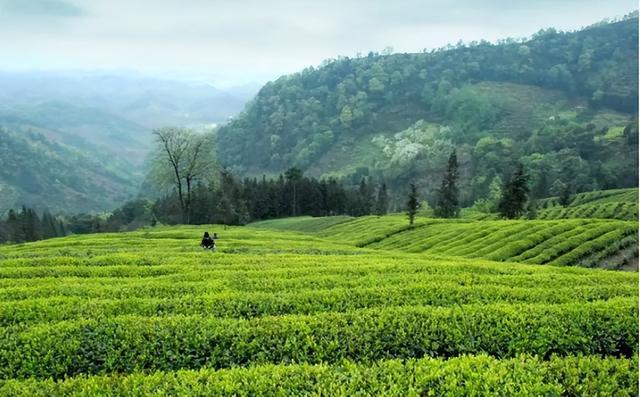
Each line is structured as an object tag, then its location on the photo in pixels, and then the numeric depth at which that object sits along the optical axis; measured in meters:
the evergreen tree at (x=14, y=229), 122.06
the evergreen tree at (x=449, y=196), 106.54
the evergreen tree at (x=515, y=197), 77.31
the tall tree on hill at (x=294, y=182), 134.50
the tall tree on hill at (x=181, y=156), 85.06
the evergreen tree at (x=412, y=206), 64.54
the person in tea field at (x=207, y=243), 30.84
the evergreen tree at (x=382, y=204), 139.49
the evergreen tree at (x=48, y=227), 138.51
